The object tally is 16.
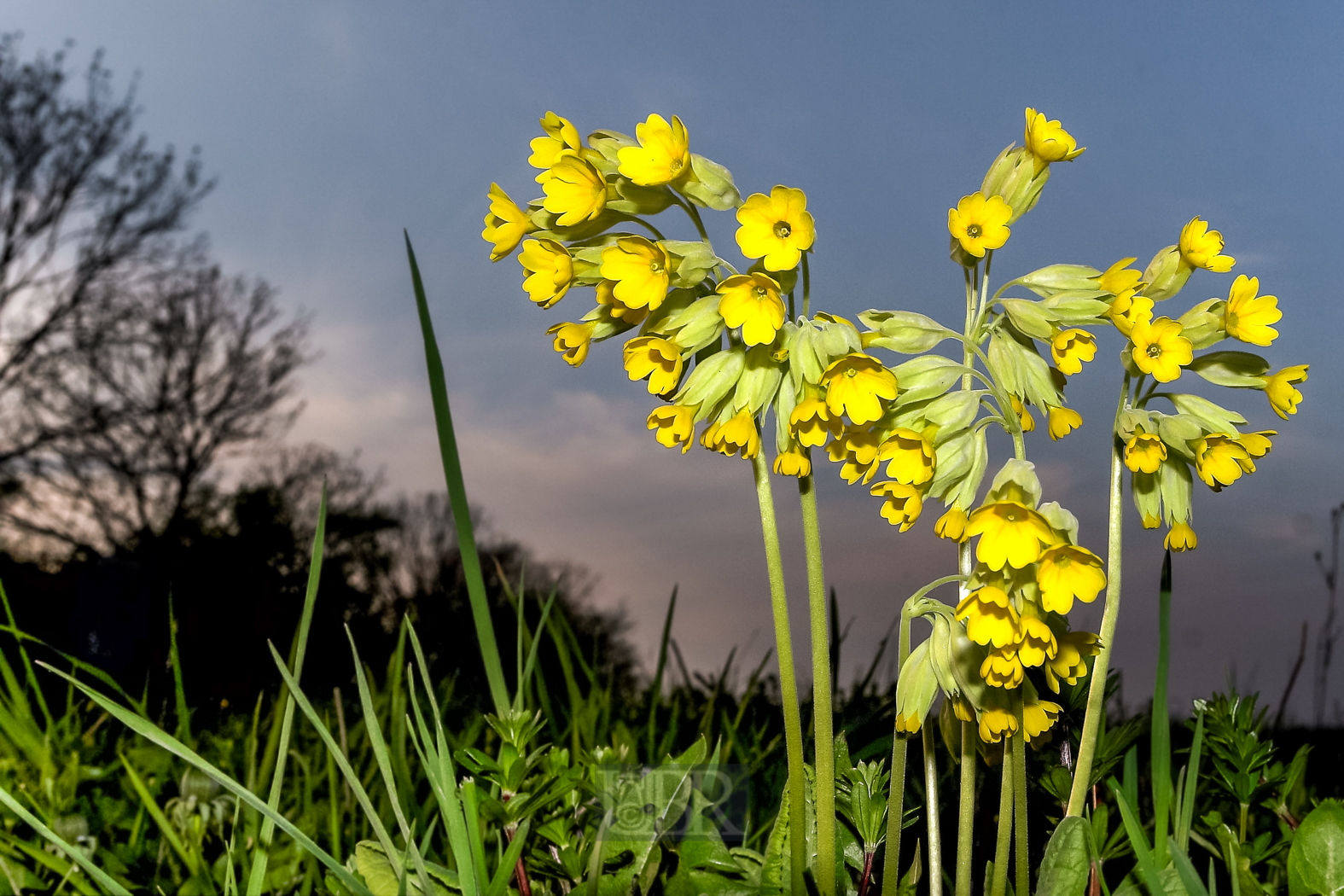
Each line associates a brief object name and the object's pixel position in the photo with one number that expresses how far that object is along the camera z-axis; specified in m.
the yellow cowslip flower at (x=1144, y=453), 0.35
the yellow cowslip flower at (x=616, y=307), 0.36
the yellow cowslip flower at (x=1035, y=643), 0.33
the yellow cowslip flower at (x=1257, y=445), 0.36
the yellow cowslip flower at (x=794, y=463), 0.34
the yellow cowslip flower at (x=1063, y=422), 0.36
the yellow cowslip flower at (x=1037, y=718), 0.35
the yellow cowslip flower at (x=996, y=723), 0.34
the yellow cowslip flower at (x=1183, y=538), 0.37
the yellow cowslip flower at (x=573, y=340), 0.36
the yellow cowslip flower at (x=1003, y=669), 0.33
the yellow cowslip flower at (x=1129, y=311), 0.34
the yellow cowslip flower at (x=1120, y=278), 0.35
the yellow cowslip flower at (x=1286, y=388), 0.37
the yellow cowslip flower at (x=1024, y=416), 0.36
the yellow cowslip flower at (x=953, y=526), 0.34
